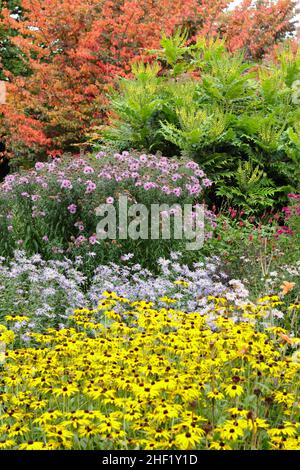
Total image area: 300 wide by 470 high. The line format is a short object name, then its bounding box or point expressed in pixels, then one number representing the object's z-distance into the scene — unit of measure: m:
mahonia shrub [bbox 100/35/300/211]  9.20
